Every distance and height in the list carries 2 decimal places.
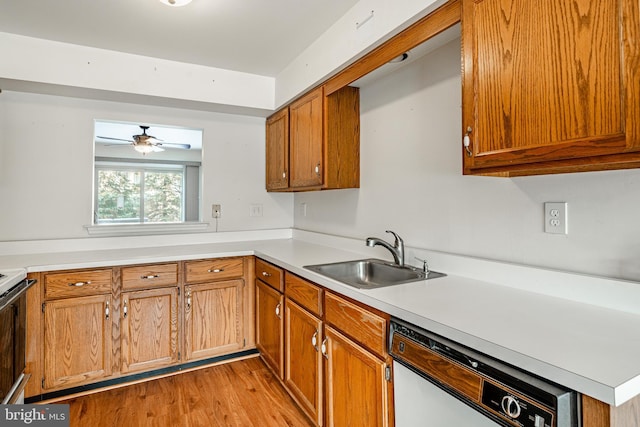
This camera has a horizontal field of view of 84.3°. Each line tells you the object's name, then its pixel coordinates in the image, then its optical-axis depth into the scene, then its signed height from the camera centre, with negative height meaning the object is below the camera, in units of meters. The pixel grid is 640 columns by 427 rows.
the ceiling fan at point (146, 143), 3.42 +0.76
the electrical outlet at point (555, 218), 1.28 -0.01
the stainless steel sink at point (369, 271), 1.85 -0.30
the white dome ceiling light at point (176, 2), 1.77 +1.09
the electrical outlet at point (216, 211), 3.08 +0.06
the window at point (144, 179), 3.27 +0.45
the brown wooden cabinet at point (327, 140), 2.30 +0.53
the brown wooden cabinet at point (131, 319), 2.10 -0.66
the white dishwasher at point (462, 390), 0.77 -0.44
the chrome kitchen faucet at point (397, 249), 1.90 -0.17
